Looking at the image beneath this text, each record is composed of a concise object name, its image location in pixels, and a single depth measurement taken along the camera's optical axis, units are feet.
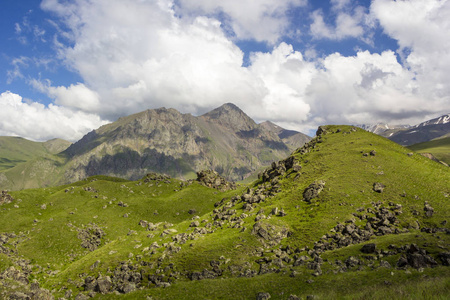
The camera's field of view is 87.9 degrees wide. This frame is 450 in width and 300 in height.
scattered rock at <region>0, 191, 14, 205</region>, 389.48
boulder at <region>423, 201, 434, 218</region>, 211.47
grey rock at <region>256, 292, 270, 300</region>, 122.93
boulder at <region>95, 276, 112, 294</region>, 174.81
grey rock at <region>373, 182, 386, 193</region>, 250.78
